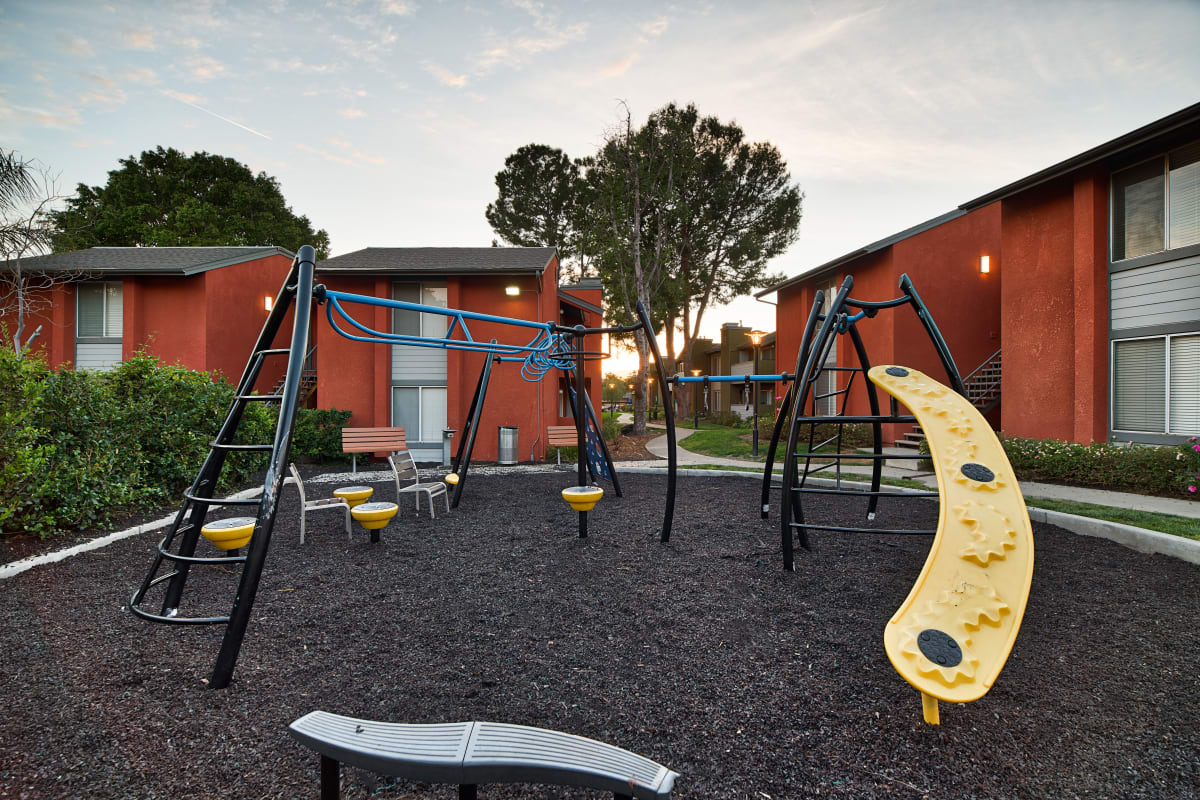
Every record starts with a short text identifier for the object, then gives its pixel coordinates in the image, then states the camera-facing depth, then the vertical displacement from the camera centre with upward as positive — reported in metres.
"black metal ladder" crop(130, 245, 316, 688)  2.49 -0.52
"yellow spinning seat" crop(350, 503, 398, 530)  5.03 -1.20
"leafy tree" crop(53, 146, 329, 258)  27.17 +10.99
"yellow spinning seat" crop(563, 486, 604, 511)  5.25 -1.05
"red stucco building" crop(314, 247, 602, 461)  13.29 +0.77
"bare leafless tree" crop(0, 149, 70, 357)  14.14 +4.48
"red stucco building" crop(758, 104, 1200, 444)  8.12 +2.06
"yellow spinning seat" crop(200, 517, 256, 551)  3.57 -1.00
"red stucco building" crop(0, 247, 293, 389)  14.55 +2.56
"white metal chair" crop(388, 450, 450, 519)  6.67 -1.01
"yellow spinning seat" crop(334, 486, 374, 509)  5.64 -1.12
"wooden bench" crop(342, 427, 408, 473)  10.73 -0.93
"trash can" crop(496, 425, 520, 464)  12.85 -1.22
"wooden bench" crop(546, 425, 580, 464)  11.34 -0.86
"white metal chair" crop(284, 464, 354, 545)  5.54 -1.26
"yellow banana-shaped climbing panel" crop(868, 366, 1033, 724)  2.11 -0.89
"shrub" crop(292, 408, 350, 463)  12.40 -0.99
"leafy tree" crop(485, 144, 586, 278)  30.50 +12.53
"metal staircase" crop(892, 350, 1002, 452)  13.14 +0.38
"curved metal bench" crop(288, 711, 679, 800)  1.38 -1.06
